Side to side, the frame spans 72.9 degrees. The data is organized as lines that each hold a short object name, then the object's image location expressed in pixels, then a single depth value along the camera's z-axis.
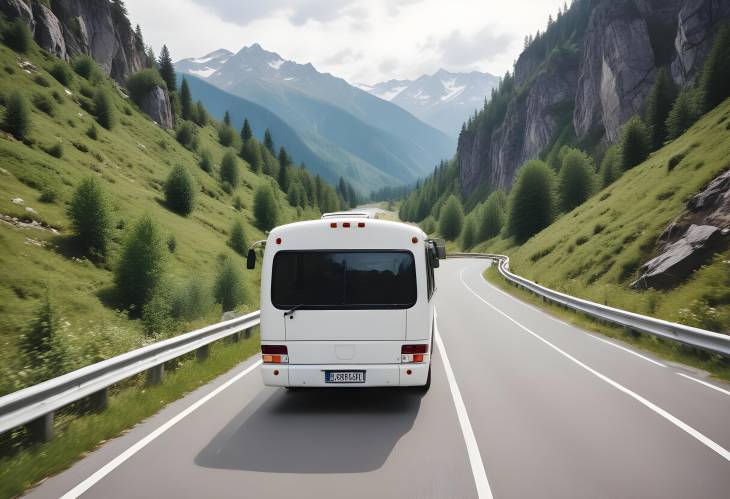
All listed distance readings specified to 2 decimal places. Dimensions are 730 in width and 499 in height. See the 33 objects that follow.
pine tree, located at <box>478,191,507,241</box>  86.75
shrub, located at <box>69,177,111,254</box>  41.22
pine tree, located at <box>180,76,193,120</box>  127.75
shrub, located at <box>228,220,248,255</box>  63.12
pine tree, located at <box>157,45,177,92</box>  124.00
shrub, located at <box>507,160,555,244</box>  68.50
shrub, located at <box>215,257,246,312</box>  39.84
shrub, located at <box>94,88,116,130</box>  81.81
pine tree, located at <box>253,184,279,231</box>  83.94
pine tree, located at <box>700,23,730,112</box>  51.16
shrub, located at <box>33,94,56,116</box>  67.88
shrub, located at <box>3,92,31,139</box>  52.94
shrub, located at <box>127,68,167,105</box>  110.50
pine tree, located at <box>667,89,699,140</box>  54.03
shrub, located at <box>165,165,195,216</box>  65.94
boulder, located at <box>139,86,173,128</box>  109.12
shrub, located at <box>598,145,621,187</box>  60.62
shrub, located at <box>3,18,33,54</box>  80.38
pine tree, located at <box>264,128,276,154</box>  144.38
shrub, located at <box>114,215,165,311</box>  38.72
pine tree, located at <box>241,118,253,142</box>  135.25
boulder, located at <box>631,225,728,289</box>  16.06
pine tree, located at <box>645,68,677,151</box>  60.44
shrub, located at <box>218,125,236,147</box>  130.25
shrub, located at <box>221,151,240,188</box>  100.75
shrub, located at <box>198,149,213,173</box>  101.21
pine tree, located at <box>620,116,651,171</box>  57.47
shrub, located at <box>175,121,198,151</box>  108.25
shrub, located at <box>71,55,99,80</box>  94.31
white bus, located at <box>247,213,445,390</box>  6.93
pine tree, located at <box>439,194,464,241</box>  105.06
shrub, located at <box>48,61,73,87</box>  83.38
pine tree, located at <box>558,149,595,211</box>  67.38
